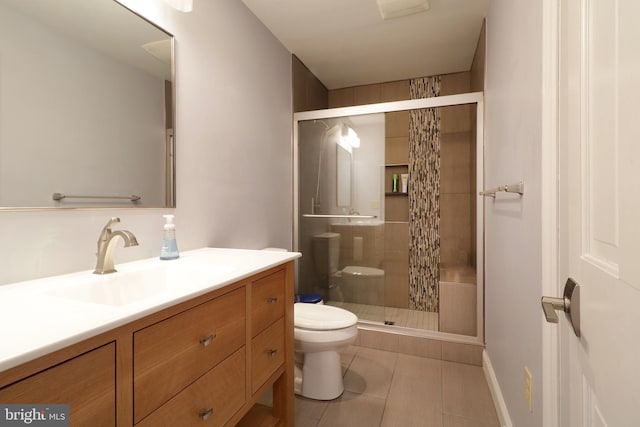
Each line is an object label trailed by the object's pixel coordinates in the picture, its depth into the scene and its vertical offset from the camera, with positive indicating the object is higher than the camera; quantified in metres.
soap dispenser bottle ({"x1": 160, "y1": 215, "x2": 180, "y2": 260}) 1.32 -0.14
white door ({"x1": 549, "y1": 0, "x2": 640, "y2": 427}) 0.42 +0.01
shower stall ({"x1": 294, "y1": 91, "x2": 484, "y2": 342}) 2.37 -0.01
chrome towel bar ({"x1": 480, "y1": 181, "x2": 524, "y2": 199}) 1.21 +0.09
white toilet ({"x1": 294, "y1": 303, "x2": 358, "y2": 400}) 1.65 -0.74
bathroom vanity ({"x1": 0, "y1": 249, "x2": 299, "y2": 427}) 0.57 -0.32
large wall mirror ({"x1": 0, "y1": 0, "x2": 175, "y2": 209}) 0.95 +0.39
